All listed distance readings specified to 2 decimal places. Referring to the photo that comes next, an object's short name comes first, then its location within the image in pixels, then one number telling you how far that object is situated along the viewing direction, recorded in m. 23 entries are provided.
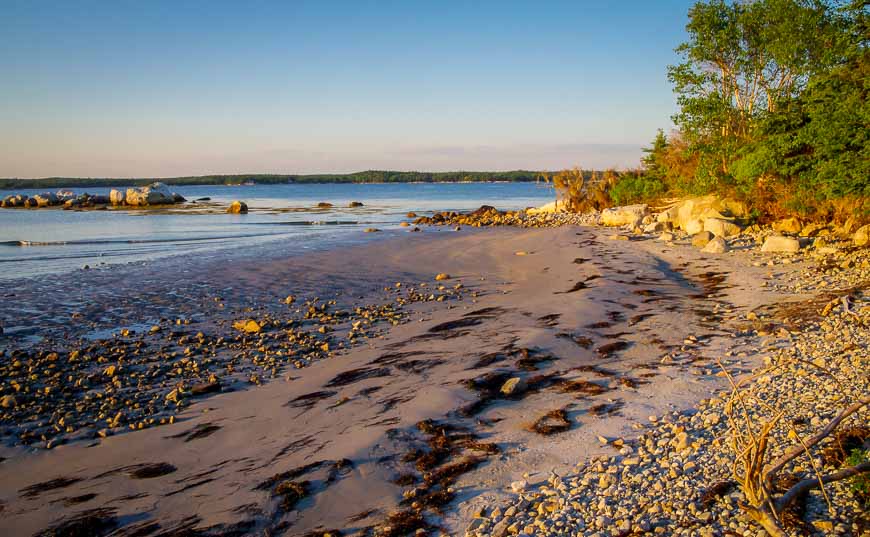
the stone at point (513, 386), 5.76
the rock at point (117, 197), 53.66
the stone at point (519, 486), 3.95
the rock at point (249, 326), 9.09
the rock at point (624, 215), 22.46
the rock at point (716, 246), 14.52
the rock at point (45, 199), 54.78
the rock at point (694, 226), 18.26
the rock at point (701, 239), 15.80
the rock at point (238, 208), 42.44
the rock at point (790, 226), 15.78
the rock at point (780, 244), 13.23
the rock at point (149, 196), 53.56
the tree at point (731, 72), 16.64
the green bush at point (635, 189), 24.45
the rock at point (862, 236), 12.20
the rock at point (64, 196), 58.35
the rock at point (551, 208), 31.33
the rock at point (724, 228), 16.59
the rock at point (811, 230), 14.89
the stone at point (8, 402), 6.22
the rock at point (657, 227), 20.47
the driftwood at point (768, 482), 2.89
